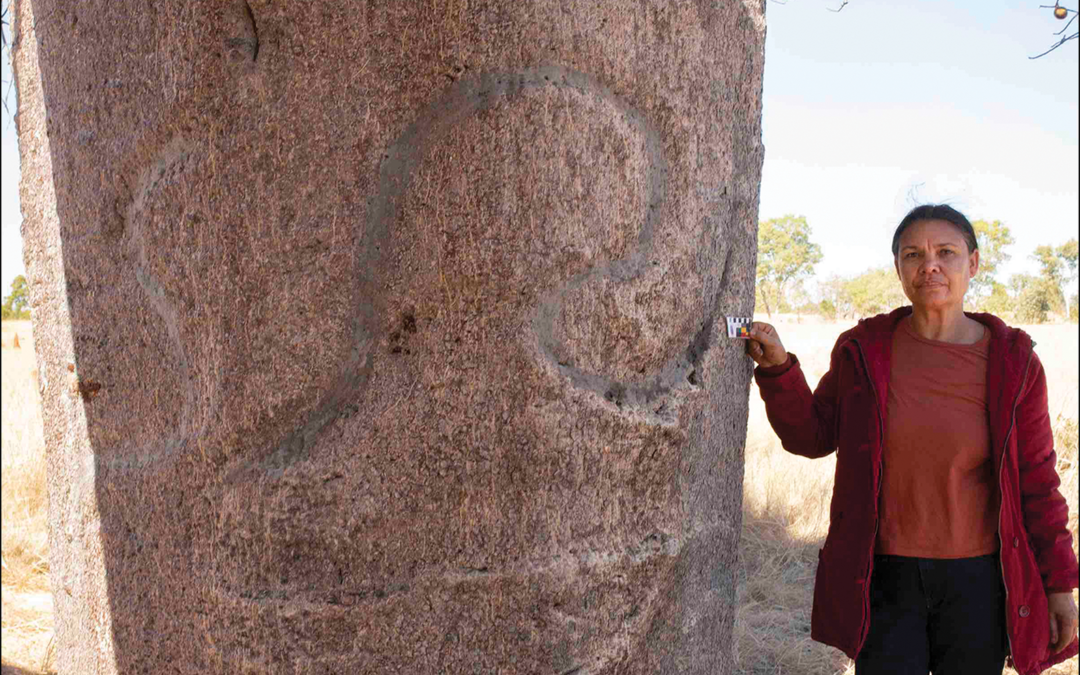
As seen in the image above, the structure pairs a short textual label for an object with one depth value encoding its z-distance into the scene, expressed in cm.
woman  204
